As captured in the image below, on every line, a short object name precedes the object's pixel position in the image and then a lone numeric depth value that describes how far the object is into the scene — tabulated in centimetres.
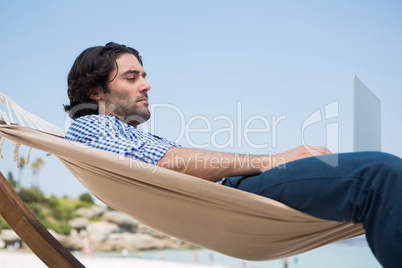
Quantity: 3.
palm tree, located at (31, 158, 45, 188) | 2652
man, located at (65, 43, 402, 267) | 96
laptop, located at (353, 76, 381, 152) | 147
